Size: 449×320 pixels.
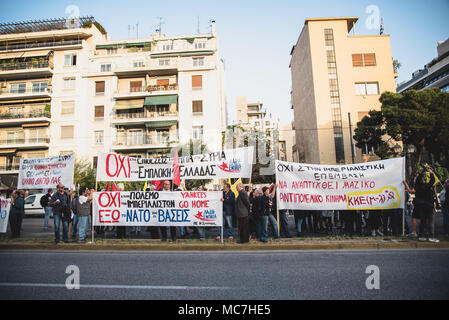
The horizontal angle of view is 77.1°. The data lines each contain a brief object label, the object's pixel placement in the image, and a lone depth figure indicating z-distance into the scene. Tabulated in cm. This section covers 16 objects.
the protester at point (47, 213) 1237
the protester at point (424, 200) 776
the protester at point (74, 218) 1024
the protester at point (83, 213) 892
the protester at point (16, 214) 1038
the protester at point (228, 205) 945
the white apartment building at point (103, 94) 3341
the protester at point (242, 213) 836
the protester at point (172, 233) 903
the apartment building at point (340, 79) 3488
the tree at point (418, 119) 2477
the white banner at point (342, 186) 870
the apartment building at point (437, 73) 3814
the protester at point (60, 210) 883
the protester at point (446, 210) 855
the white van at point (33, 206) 2064
